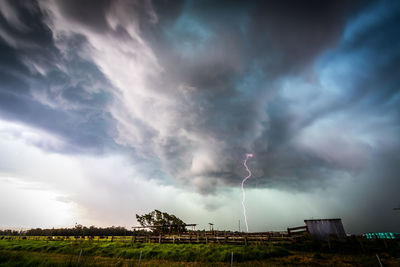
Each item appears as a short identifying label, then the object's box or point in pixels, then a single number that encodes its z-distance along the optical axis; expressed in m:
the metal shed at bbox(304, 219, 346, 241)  24.80
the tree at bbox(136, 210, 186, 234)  64.56
